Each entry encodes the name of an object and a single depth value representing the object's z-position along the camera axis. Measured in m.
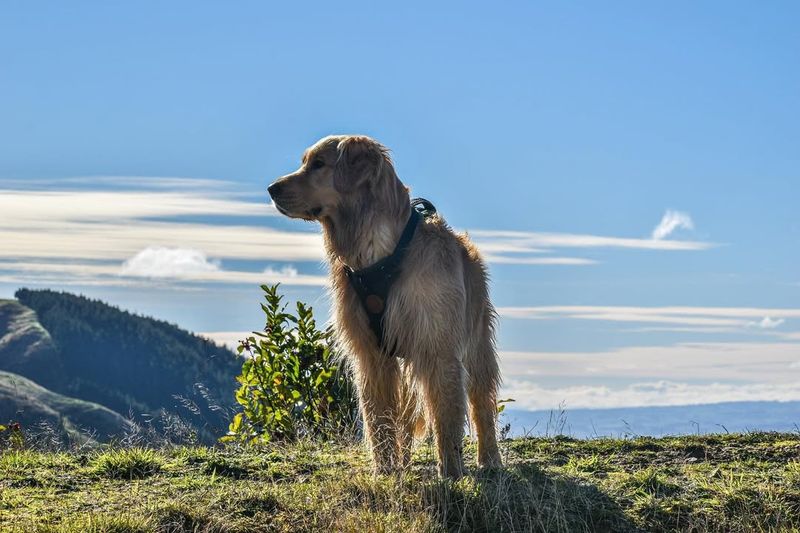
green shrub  11.31
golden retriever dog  7.62
